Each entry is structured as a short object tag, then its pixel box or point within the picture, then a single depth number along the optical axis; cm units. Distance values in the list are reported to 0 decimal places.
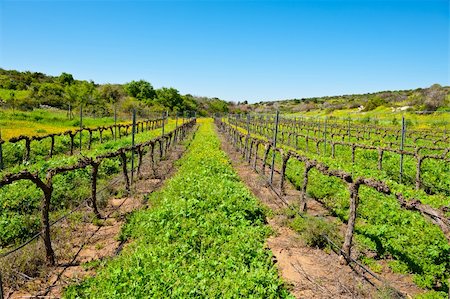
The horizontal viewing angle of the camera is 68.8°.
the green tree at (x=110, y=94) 8986
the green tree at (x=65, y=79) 10419
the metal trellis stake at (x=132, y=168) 1500
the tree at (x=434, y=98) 6919
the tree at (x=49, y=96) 6763
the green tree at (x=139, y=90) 11088
